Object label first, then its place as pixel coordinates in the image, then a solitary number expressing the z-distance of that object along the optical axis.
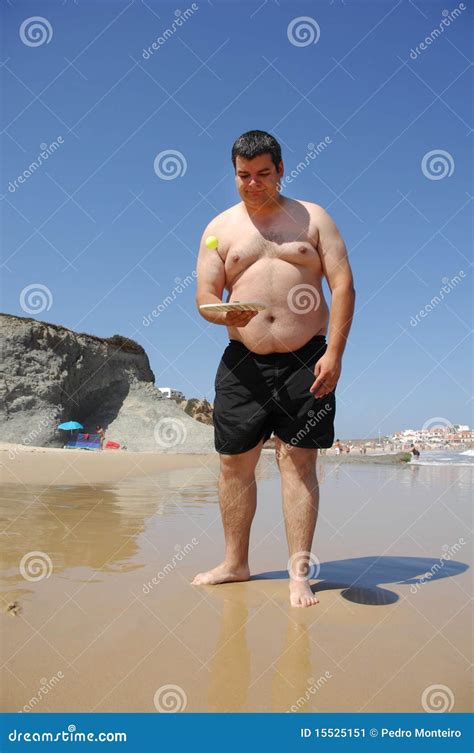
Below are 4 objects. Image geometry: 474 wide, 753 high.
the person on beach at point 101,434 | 24.02
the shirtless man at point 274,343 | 2.44
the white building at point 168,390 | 80.14
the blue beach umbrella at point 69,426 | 22.88
